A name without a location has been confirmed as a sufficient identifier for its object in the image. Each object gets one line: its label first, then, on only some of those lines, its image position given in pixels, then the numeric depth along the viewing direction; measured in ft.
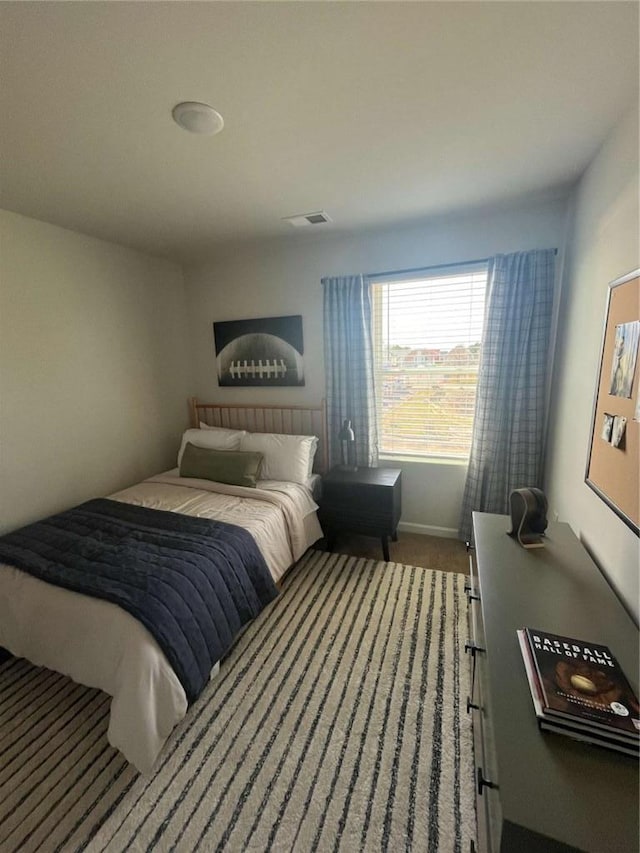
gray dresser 1.96
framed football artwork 10.21
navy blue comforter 4.70
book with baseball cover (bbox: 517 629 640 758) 2.29
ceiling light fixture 4.38
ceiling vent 7.76
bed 4.20
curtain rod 8.04
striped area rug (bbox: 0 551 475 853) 3.74
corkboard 3.64
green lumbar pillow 8.69
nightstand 8.25
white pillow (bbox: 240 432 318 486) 8.93
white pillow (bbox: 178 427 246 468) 9.80
